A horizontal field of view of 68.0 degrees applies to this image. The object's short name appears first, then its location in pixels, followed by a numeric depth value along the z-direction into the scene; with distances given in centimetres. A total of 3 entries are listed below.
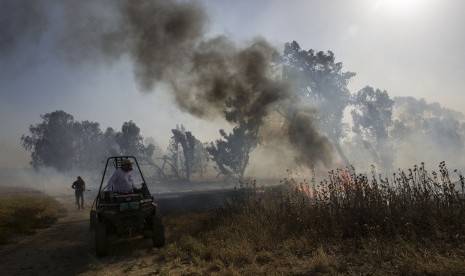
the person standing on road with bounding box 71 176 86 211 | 2050
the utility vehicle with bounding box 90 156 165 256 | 821
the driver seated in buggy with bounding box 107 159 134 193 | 917
